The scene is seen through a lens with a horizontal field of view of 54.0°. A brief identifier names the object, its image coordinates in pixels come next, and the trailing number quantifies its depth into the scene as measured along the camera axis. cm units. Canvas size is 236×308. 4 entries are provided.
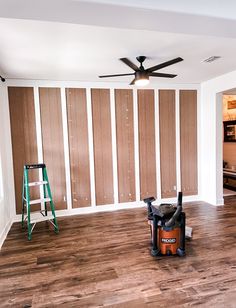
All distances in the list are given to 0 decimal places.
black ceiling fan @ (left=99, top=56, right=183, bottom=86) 283
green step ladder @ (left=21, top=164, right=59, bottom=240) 362
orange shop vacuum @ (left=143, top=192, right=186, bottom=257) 270
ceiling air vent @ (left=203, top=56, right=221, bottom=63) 325
